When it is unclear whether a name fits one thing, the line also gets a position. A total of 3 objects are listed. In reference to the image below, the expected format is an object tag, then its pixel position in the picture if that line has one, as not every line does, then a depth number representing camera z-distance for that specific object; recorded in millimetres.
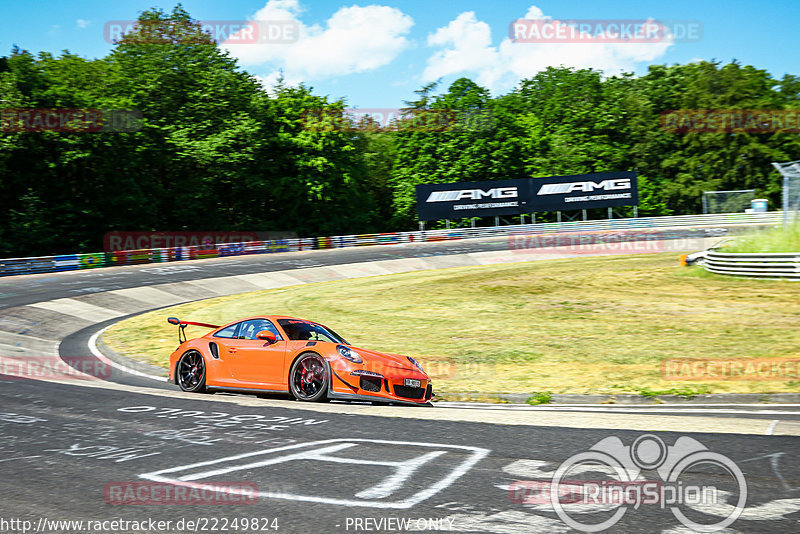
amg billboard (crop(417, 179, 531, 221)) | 56219
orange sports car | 10031
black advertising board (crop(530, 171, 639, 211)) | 56500
